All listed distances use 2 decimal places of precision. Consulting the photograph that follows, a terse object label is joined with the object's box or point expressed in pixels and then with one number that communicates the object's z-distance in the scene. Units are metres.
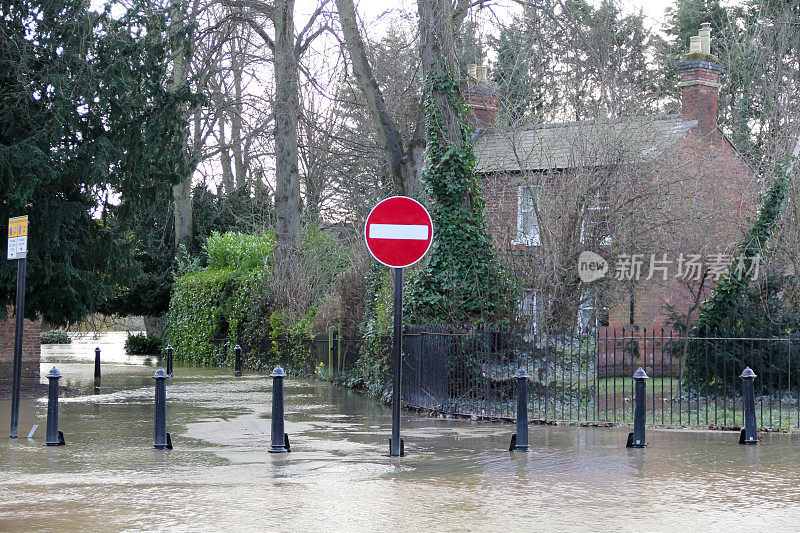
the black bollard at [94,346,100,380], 24.42
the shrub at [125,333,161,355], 43.47
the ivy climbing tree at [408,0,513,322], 17.05
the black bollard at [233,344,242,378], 27.09
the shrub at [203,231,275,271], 32.88
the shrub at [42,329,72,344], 61.84
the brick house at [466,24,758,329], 17.23
